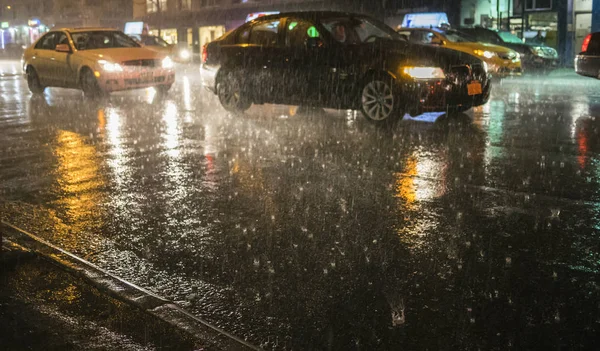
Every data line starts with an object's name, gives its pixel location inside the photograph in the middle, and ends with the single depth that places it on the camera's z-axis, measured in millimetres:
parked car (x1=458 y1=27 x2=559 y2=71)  22609
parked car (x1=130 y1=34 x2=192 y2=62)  30616
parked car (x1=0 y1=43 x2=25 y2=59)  59281
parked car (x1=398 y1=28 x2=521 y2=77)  19812
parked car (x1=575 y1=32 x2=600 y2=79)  12945
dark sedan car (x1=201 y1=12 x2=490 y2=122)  9867
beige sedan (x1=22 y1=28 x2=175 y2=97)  14766
